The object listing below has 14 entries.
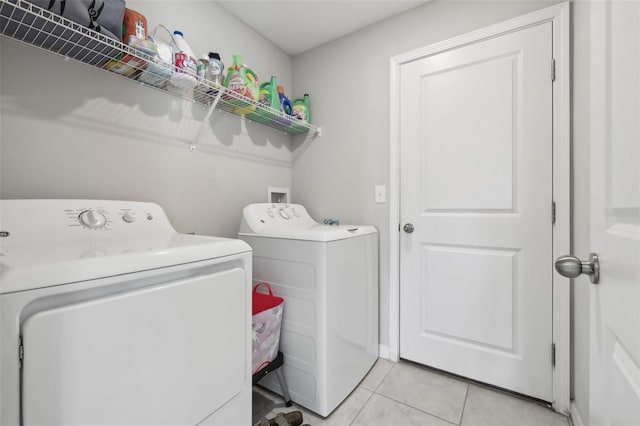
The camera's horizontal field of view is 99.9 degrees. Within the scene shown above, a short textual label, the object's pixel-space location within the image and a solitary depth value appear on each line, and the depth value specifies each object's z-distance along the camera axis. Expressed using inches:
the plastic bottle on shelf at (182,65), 53.2
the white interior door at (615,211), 16.7
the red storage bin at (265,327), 50.6
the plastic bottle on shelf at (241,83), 63.9
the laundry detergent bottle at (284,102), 80.6
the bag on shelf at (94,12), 37.5
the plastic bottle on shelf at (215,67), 60.6
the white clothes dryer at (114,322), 21.7
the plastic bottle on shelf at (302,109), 83.8
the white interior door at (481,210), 58.2
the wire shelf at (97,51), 36.9
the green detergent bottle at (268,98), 73.7
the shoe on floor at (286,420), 47.8
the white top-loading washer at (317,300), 54.2
